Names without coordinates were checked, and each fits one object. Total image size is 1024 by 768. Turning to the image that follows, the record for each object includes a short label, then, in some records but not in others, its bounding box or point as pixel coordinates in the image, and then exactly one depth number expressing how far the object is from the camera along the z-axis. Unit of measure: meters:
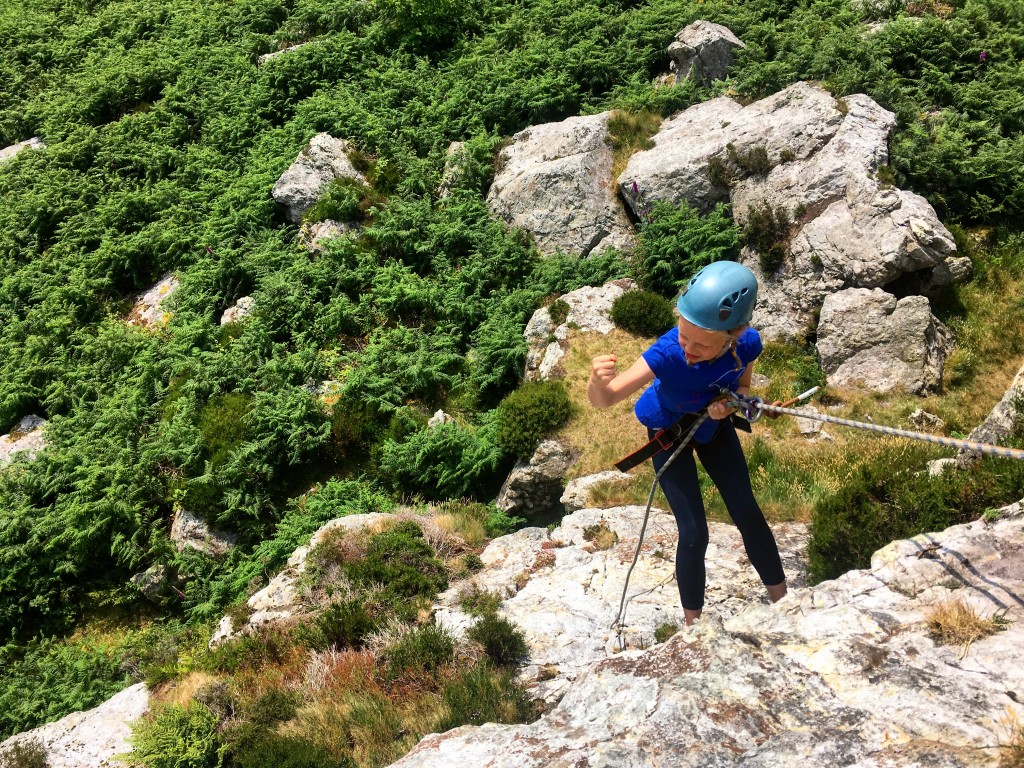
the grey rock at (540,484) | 10.44
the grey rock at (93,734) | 7.50
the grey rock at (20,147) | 20.92
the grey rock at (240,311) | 14.73
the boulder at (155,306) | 15.84
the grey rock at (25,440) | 13.98
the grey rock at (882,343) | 10.20
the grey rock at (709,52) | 15.86
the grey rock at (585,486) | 9.45
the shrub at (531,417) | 10.79
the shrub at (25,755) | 7.55
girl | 4.30
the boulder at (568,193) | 14.14
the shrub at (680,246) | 12.62
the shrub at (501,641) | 6.38
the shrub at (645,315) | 12.19
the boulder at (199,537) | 11.80
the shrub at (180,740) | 6.14
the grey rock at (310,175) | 16.23
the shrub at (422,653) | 6.37
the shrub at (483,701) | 5.48
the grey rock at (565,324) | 12.18
